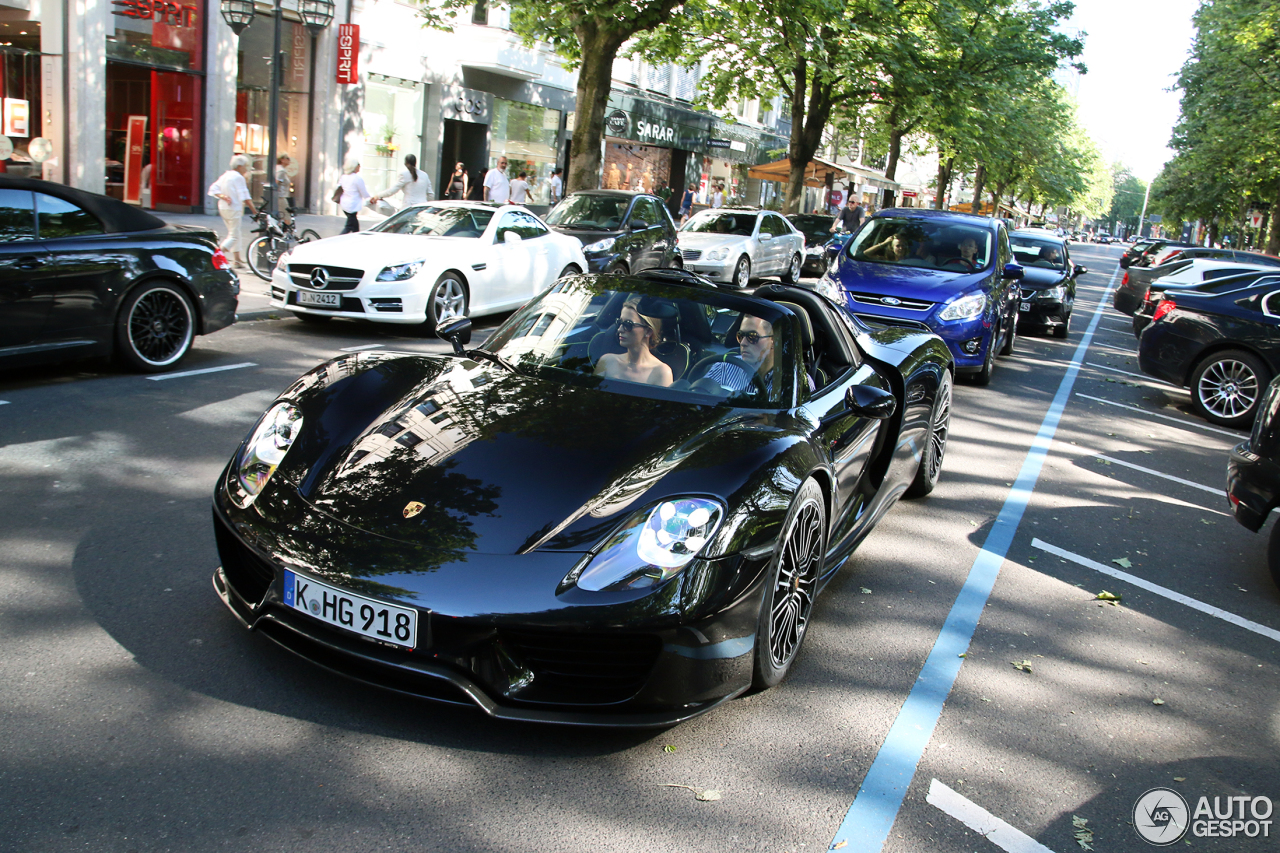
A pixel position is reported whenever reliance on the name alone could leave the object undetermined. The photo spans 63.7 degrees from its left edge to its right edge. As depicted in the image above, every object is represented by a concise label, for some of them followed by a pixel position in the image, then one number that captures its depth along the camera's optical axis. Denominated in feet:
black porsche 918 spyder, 9.62
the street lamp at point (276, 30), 47.57
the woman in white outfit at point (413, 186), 63.38
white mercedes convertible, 33.60
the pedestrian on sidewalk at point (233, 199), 46.91
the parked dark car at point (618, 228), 48.65
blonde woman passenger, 13.91
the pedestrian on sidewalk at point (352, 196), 54.49
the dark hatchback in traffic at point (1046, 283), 58.54
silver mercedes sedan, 62.13
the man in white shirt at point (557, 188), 89.12
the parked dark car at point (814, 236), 82.94
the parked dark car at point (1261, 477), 18.07
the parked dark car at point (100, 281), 22.59
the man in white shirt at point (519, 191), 77.71
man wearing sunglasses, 13.79
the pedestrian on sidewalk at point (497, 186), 72.69
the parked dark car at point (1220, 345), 35.99
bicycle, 46.75
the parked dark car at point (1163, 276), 46.51
